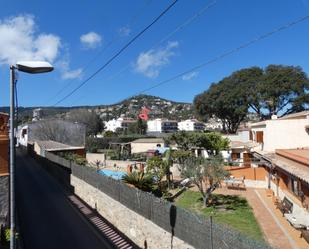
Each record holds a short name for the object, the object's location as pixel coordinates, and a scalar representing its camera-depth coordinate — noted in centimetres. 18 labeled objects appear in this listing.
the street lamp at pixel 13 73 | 468
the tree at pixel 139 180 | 1343
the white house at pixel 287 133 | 1926
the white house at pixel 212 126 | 10636
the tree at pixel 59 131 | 4247
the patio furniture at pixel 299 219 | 1071
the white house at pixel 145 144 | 4259
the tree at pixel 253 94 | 3921
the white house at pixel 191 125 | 11331
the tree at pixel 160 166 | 1950
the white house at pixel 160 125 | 10811
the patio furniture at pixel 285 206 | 1266
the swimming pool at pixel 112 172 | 2430
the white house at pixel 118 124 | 10707
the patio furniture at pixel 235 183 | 1870
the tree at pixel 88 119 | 6742
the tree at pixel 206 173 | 1461
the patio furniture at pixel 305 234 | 944
